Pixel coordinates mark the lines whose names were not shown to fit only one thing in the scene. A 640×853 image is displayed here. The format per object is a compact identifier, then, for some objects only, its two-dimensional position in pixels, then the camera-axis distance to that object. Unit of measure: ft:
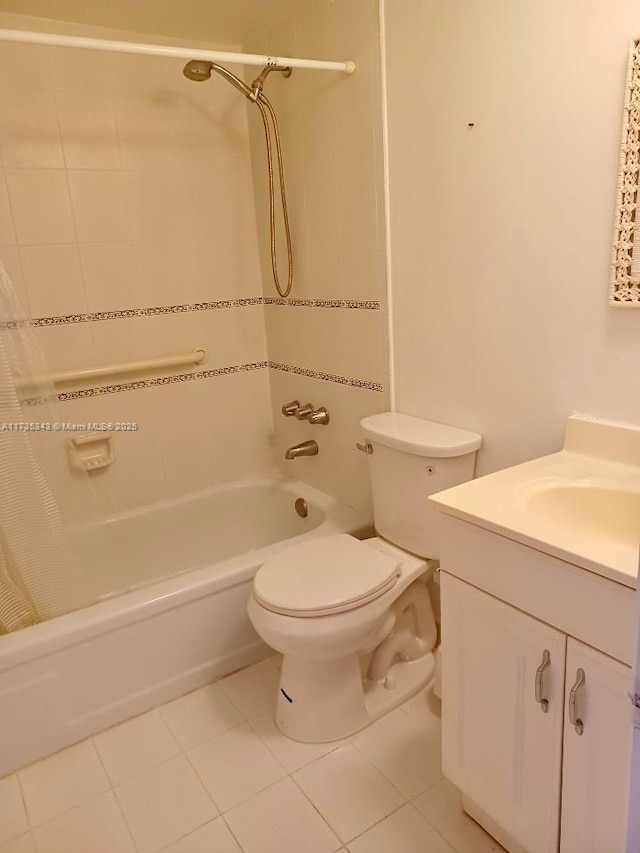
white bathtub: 5.38
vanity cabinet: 3.28
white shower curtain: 5.27
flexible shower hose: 6.91
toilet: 5.14
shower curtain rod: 4.54
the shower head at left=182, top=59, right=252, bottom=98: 6.38
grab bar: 7.11
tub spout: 7.76
